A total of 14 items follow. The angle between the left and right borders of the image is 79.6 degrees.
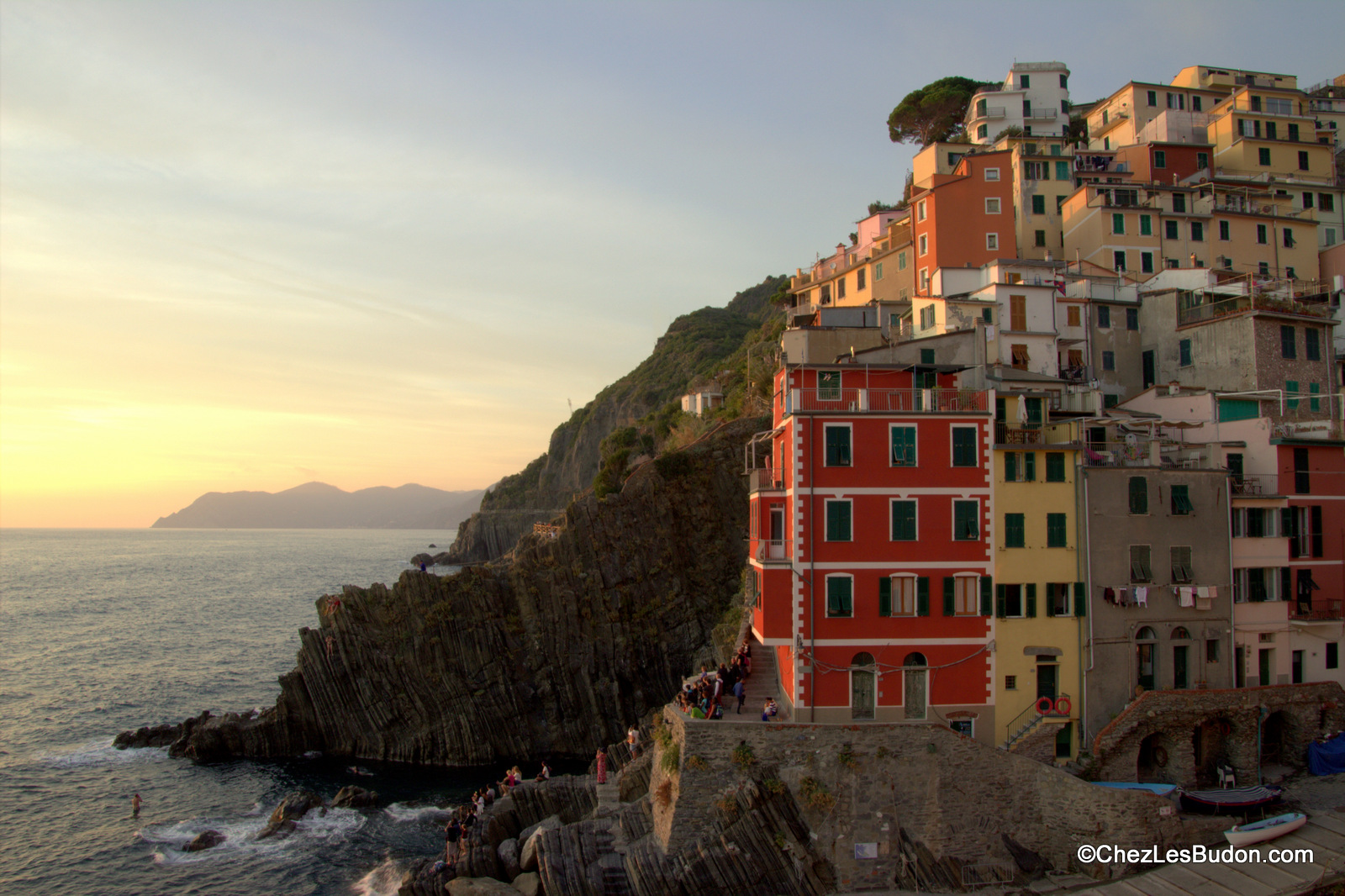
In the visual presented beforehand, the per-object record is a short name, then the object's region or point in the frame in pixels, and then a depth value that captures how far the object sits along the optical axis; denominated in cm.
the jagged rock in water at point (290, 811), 3494
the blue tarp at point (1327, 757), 2834
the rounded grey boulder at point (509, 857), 2877
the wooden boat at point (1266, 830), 2397
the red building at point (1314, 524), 3102
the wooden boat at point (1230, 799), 2531
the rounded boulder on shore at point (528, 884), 2673
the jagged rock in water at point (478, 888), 2709
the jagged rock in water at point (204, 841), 3359
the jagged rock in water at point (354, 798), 3766
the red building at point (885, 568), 2736
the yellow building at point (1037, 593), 2773
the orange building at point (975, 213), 4788
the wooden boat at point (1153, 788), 2520
